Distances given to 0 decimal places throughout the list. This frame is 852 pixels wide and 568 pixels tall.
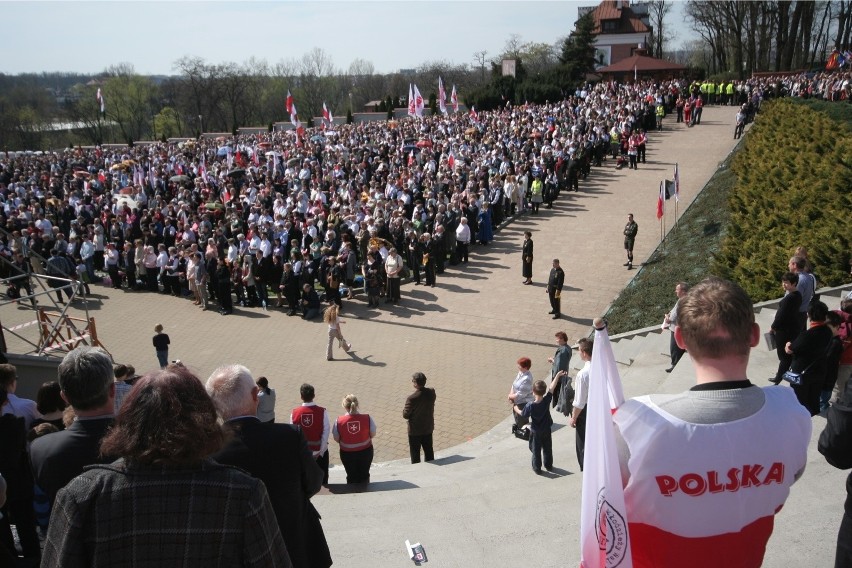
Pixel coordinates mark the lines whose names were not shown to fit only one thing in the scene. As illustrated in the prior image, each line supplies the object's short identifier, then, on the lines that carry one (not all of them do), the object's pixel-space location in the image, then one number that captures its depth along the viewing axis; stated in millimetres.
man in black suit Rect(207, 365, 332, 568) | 3164
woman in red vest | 7910
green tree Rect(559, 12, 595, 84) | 59062
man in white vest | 2195
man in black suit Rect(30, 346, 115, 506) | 2957
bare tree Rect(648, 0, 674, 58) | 83250
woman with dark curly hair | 2113
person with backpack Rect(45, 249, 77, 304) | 18609
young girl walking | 13562
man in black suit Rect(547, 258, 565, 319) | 14805
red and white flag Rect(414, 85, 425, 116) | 34938
